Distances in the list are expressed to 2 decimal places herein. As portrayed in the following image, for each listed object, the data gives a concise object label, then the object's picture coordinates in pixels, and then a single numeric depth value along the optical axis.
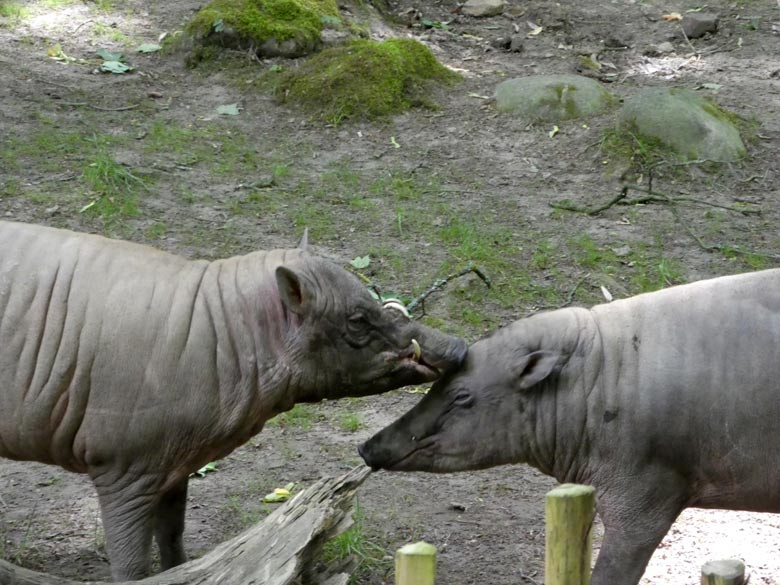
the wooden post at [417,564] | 3.33
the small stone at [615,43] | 13.48
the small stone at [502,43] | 13.25
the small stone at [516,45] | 13.13
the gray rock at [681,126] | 10.22
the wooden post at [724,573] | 3.46
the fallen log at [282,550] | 4.49
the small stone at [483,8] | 14.38
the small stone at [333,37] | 12.01
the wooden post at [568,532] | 3.52
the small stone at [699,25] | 13.80
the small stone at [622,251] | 9.00
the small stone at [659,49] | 13.24
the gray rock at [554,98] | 11.05
